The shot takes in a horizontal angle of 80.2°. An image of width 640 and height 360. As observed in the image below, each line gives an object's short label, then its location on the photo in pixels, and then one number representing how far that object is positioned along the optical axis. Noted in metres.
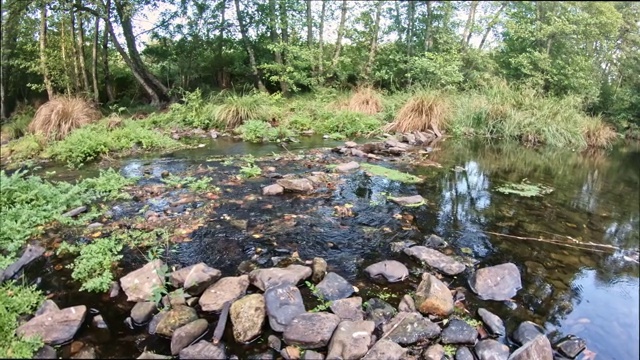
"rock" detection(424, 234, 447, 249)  2.98
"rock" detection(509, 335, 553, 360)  1.81
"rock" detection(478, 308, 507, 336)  2.10
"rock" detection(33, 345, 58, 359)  1.72
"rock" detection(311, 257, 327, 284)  2.45
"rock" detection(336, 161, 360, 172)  4.96
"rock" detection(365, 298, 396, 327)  2.09
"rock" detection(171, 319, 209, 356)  1.82
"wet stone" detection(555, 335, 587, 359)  1.96
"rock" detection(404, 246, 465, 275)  2.65
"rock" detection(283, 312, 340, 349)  1.88
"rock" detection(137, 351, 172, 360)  1.72
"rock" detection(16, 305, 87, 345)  1.83
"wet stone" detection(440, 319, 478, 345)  1.98
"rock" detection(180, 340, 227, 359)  1.77
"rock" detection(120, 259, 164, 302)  2.20
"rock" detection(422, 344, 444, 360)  1.85
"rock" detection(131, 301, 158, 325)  2.03
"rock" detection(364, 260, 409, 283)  2.52
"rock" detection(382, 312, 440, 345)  1.96
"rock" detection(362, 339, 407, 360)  1.79
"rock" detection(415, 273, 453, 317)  2.18
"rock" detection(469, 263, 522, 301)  2.42
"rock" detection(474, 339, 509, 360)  1.89
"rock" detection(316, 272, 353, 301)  2.29
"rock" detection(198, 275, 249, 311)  2.14
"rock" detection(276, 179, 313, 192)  4.00
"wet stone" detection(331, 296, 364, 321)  2.07
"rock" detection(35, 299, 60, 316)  2.01
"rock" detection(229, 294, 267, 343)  1.95
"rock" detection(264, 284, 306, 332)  2.00
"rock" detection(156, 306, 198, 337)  1.93
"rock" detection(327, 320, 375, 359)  1.80
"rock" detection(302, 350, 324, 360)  1.79
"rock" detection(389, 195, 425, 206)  3.84
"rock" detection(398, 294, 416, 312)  2.20
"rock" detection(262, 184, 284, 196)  3.91
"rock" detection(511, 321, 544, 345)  2.03
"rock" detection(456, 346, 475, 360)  1.88
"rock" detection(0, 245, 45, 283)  2.41
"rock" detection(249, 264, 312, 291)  2.29
